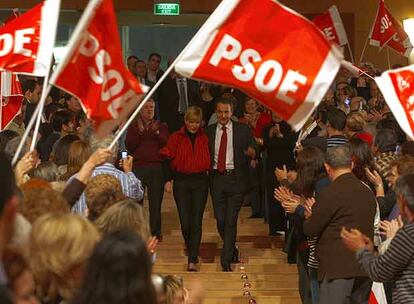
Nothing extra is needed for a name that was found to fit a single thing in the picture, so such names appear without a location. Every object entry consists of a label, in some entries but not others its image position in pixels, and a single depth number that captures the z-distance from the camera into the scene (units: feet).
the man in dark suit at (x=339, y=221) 33.76
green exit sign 83.66
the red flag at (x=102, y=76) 26.03
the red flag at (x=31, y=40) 29.30
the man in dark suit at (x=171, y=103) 61.52
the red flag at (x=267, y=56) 26.45
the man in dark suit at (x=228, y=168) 47.34
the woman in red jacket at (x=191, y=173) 47.21
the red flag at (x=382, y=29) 67.67
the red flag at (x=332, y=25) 64.13
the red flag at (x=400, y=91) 28.71
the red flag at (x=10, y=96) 42.80
